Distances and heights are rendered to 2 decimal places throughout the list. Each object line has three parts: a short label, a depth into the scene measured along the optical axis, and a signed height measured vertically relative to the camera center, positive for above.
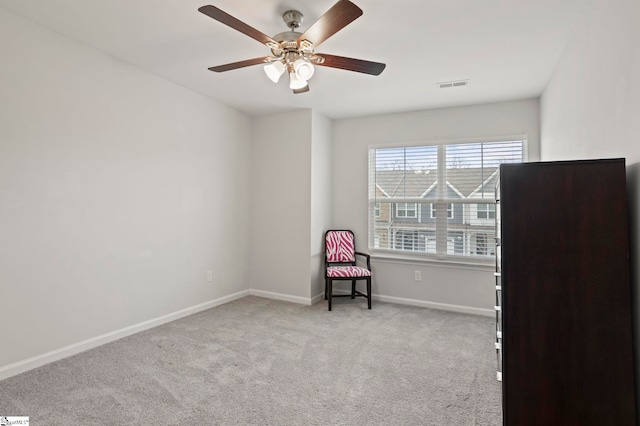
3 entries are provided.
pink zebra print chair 4.25 -0.40
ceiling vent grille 3.45 +1.45
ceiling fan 1.95 +1.16
